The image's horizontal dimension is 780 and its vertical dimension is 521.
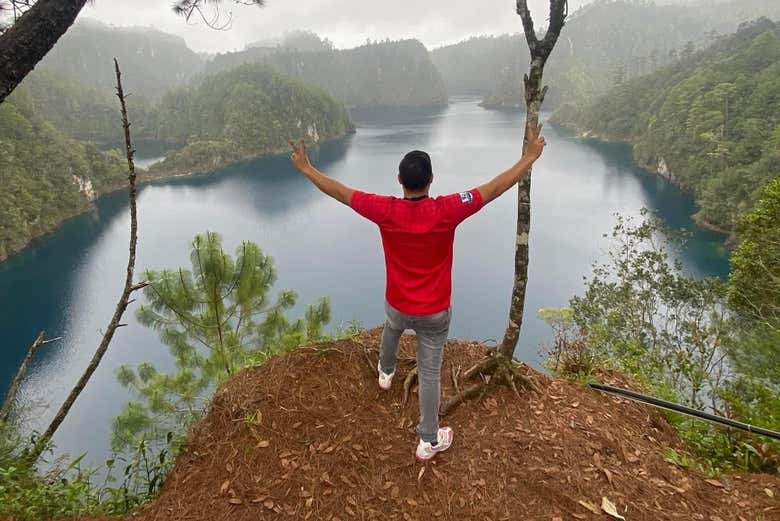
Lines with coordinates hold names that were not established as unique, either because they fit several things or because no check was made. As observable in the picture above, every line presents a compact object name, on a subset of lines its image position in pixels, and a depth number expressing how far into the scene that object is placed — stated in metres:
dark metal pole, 2.47
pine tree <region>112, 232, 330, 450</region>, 5.99
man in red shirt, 1.96
